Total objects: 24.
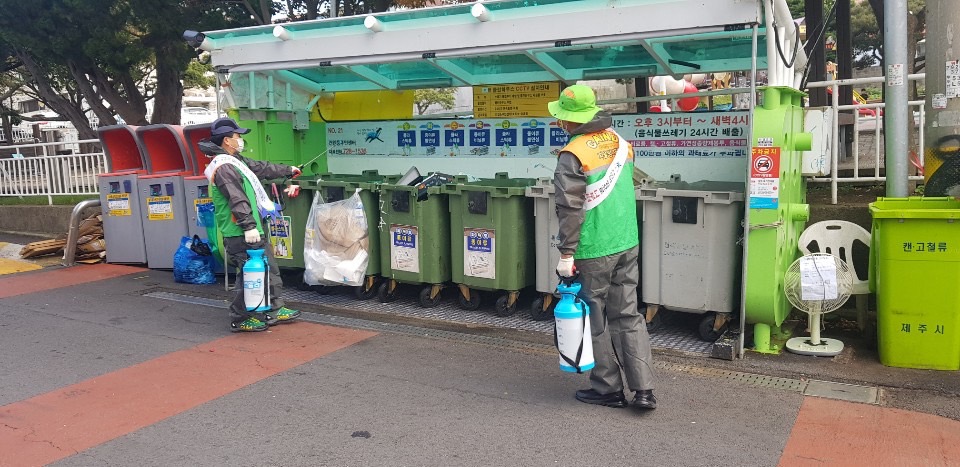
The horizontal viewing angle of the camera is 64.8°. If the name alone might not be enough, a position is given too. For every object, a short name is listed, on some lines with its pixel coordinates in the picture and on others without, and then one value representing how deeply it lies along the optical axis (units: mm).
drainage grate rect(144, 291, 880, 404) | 4465
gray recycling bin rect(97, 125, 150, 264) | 8875
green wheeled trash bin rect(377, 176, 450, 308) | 6629
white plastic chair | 5484
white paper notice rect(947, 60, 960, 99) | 5078
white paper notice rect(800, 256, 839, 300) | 4941
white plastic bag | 6836
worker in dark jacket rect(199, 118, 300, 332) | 5992
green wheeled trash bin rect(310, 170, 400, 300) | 6953
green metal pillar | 4949
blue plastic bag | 8117
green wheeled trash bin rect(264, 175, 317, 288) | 7366
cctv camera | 7355
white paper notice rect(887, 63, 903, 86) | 5188
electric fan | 4961
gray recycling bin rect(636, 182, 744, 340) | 5297
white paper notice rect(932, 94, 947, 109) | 5168
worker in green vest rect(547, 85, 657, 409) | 4098
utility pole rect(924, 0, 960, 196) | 5082
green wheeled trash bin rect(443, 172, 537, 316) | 6242
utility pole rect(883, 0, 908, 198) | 5184
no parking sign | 4930
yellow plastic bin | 4590
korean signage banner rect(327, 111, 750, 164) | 6344
